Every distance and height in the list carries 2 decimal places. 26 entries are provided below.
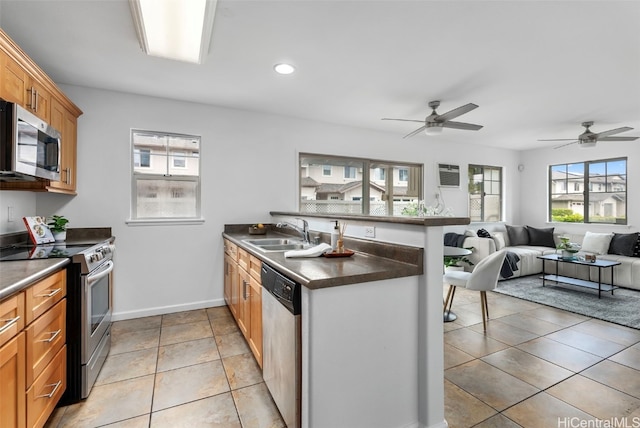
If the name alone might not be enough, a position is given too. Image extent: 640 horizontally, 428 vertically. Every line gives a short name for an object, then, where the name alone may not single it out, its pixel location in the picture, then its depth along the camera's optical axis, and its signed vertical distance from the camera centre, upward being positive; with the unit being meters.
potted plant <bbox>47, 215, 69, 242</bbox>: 2.83 -0.13
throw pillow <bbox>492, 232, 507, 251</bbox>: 5.41 -0.45
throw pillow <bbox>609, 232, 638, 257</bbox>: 4.84 -0.45
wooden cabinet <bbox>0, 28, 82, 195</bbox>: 1.96 +0.87
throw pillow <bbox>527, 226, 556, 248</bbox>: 5.88 -0.43
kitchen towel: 2.05 -0.25
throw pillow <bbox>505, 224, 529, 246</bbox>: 6.07 -0.40
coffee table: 4.24 -0.98
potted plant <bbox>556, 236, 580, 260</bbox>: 4.57 -0.51
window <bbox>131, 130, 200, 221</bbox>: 3.57 +0.45
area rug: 3.52 -1.11
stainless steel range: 1.97 -0.73
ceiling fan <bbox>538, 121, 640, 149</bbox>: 4.25 +1.09
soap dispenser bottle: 2.22 -0.16
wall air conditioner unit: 5.83 +0.76
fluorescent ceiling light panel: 1.91 +1.31
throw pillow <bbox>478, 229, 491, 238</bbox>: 5.53 -0.34
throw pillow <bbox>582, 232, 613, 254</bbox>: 5.11 -0.46
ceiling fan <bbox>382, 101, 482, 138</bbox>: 3.68 +1.11
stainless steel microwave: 1.81 +0.45
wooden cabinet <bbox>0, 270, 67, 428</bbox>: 1.32 -0.69
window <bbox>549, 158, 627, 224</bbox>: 5.54 +0.44
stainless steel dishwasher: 1.55 -0.72
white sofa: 4.58 -0.73
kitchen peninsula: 1.48 -0.62
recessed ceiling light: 2.80 +1.35
